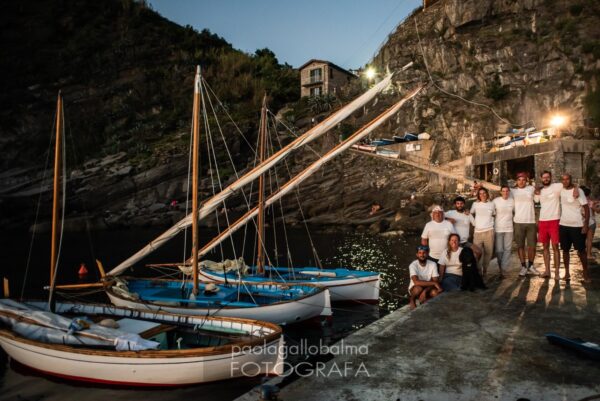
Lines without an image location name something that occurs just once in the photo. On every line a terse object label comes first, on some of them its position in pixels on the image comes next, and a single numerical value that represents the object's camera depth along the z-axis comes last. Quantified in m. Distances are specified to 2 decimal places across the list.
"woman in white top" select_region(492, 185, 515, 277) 10.12
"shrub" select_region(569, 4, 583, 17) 56.09
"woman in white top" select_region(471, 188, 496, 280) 10.10
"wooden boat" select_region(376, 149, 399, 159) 58.51
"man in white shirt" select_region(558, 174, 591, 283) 8.95
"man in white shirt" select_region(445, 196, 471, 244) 10.28
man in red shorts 9.44
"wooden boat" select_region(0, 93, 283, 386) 9.04
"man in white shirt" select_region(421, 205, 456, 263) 10.01
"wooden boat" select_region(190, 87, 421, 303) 16.23
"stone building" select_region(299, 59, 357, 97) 78.19
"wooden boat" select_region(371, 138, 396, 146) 62.31
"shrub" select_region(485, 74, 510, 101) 57.31
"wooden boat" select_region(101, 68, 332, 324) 13.27
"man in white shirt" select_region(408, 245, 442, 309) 9.53
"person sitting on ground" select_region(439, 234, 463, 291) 9.64
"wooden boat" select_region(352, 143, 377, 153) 59.62
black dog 9.27
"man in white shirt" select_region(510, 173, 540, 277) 10.08
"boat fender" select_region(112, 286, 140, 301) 14.79
